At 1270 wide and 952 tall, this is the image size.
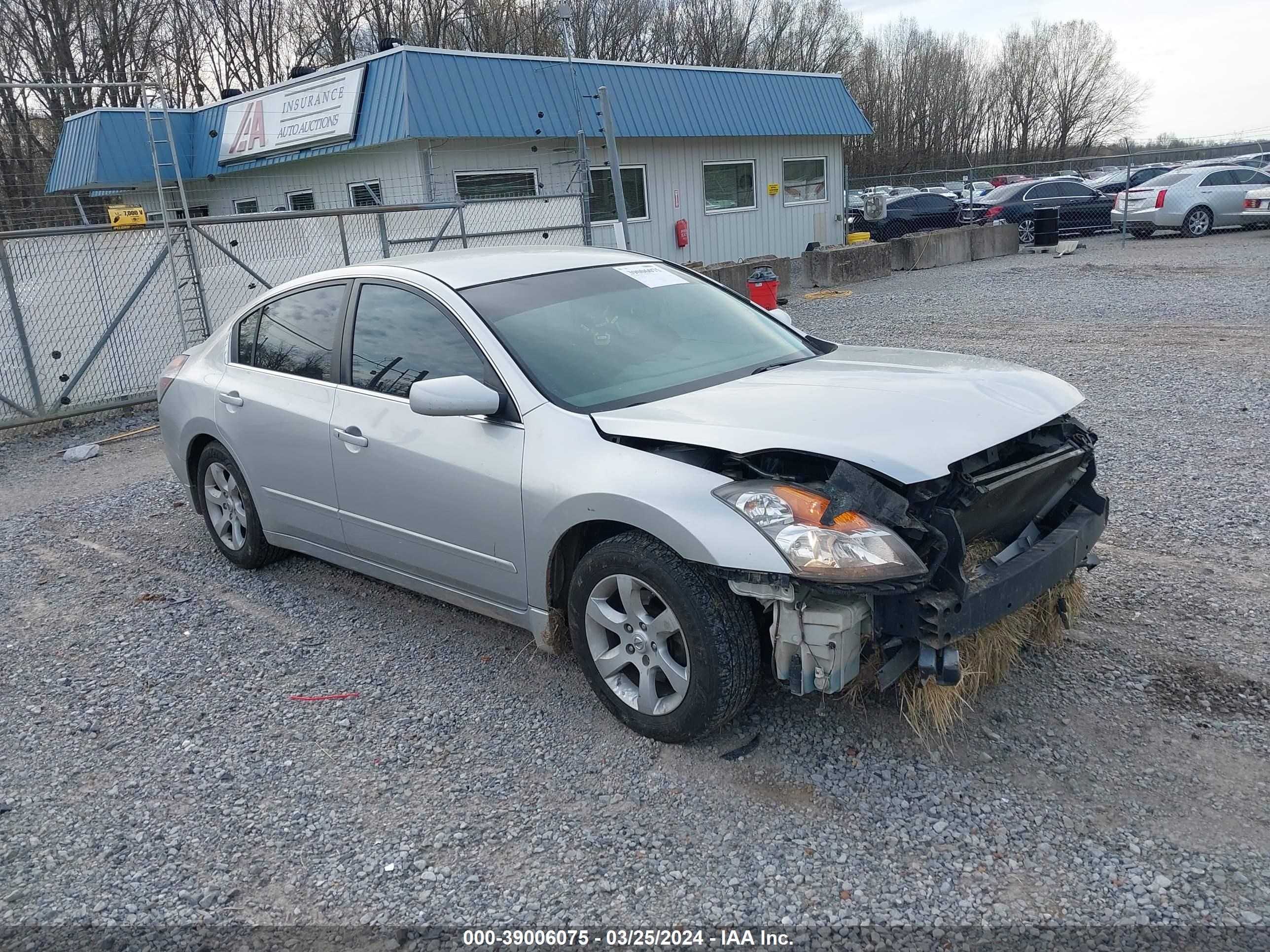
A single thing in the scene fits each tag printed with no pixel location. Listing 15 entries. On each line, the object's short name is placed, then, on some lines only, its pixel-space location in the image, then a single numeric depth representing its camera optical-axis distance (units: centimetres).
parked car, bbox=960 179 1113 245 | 2370
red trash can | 1312
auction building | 1609
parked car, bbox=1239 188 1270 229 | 2181
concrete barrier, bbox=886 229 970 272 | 2034
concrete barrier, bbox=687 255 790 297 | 1523
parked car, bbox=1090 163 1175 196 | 3016
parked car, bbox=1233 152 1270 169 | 3603
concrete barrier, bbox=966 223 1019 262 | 2181
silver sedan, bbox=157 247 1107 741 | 306
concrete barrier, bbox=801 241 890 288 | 1872
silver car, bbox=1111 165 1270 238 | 2191
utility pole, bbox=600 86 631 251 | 1084
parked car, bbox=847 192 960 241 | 2702
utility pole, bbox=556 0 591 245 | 1302
